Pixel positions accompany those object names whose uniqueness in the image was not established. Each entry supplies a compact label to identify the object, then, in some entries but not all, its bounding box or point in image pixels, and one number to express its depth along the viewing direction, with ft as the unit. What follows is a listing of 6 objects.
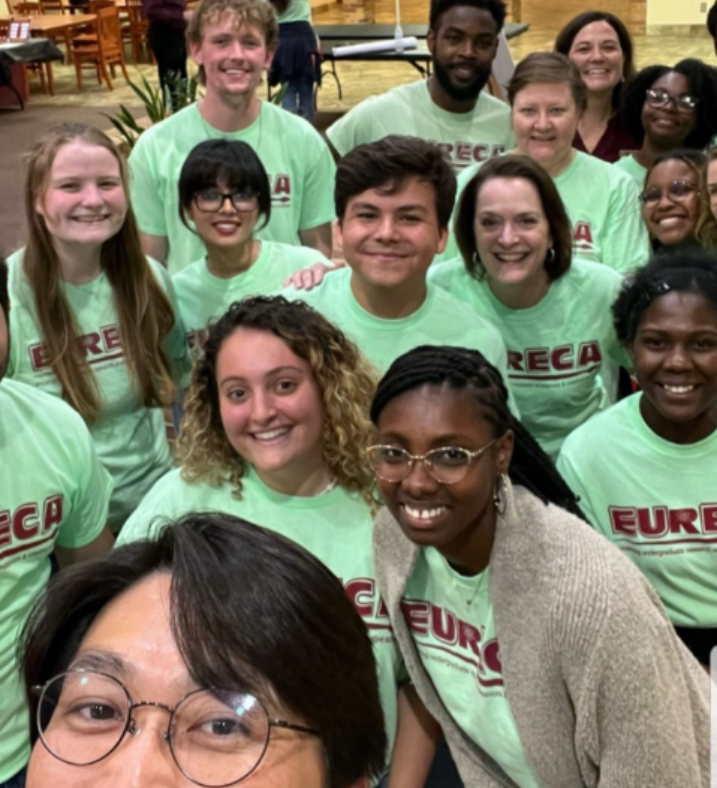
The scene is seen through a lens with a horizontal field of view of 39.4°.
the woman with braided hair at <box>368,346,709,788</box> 5.10
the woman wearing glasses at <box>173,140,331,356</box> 9.35
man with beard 11.71
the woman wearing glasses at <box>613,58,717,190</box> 11.70
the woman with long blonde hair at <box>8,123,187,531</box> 8.25
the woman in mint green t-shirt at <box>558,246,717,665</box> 6.95
